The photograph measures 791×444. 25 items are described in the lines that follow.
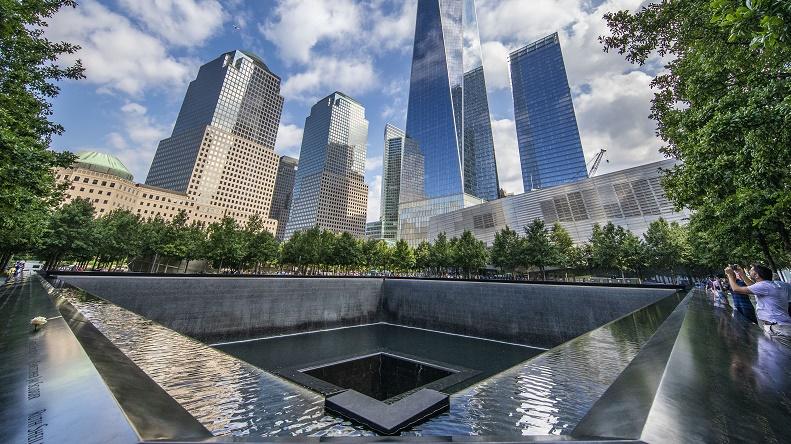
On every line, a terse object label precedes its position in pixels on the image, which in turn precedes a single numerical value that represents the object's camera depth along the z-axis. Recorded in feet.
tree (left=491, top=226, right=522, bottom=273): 158.71
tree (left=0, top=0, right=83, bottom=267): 25.80
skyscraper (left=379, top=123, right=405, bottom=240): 521.65
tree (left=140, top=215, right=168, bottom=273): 141.69
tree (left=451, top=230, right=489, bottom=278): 179.22
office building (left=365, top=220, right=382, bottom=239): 534.20
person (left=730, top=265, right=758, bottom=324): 26.89
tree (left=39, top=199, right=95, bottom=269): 93.40
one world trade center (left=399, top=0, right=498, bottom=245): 380.78
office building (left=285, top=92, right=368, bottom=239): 523.29
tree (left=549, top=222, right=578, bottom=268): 170.52
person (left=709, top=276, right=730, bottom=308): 37.81
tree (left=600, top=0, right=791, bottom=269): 23.85
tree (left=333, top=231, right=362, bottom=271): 178.70
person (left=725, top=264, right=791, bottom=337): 18.11
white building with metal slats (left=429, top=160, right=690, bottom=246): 190.19
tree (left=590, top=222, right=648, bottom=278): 148.46
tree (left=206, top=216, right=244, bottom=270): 141.08
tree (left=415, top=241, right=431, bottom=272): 206.84
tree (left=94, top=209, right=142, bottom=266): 118.42
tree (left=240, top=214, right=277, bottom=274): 153.07
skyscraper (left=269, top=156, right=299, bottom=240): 627.83
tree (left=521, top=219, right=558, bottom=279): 150.82
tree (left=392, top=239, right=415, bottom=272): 205.57
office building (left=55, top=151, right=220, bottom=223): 293.43
